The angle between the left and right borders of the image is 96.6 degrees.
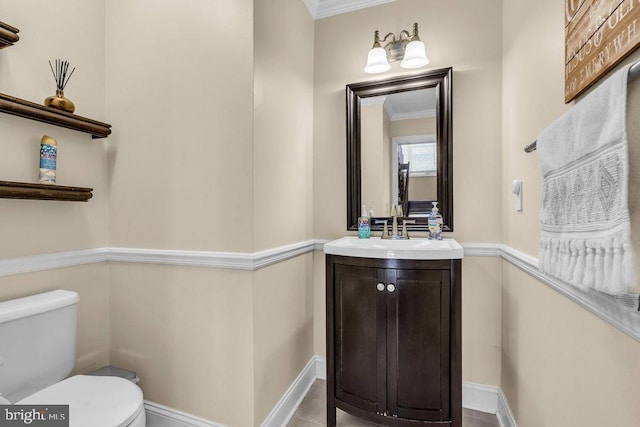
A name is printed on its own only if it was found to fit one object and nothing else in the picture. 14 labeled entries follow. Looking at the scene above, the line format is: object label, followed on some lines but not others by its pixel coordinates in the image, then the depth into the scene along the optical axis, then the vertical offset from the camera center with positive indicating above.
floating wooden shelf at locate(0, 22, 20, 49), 1.10 +0.70
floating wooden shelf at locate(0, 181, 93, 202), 1.18 +0.09
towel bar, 0.54 +0.26
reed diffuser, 1.36 +0.61
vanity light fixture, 1.69 +0.97
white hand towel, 0.55 +0.03
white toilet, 1.04 -0.67
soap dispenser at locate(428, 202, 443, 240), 1.70 -0.09
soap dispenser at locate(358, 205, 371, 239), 1.84 -0.11
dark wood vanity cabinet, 1.31 -0.62
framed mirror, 1.76 +0.42
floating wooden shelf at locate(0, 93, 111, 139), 1.19 +0.45
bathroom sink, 1.31 -0.19
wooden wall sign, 0.61 +0.43
